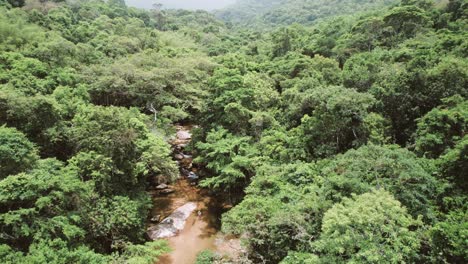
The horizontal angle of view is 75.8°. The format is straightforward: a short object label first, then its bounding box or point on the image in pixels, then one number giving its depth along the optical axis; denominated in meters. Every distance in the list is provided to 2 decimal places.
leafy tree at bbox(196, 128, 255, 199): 20.42
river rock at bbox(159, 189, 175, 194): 25.05
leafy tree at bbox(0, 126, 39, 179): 14.61
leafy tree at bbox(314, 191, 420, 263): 10.17
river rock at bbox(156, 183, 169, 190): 25.35
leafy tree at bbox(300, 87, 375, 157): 18.36
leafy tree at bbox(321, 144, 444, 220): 12.66
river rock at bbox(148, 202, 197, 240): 19.94
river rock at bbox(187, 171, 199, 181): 27.00
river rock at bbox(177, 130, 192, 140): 32.88
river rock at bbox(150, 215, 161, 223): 21.42
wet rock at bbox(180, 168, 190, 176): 27.62
